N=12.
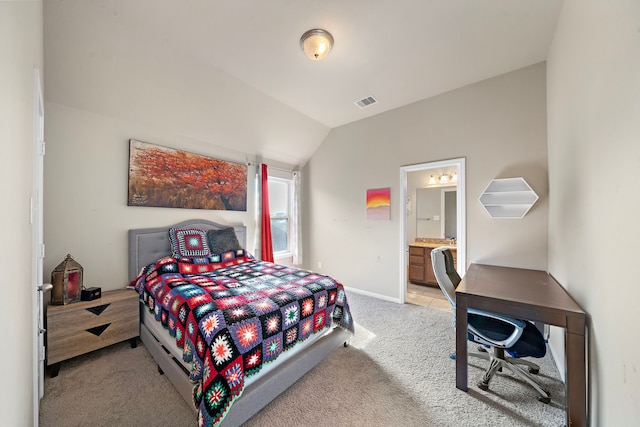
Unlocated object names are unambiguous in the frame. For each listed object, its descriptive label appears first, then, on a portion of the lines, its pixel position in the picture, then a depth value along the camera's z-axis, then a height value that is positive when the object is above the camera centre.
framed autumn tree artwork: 2.84 +0.45
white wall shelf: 2.57 +0.17
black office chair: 1.64 -0.90
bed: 1.43 -0.86
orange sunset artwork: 3.70 +0.14
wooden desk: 1.38 -0.64
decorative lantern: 2.10 -0.63
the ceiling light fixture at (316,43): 2.06 +1.50
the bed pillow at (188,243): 2.95 -0.40
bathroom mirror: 4.46 +0.01
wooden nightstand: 1.95 -1.01
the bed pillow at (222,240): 3.19 -0.39
